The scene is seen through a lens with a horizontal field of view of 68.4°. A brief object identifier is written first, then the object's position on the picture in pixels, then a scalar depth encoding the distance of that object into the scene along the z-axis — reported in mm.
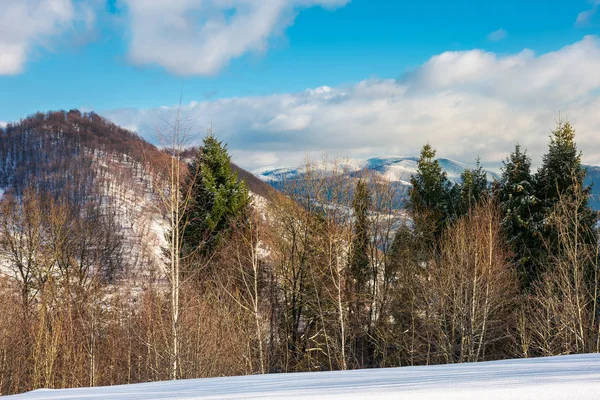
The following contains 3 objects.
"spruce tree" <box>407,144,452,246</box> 28016
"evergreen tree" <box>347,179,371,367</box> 21969
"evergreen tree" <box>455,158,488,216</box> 27697
